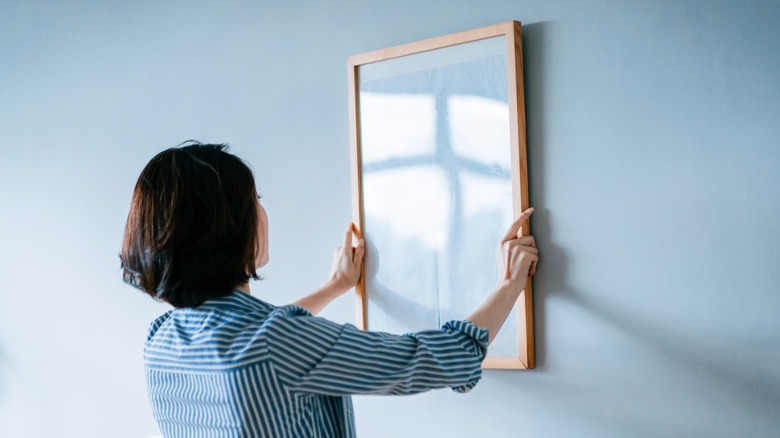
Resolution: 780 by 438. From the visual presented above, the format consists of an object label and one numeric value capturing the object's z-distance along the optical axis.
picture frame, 1.29
